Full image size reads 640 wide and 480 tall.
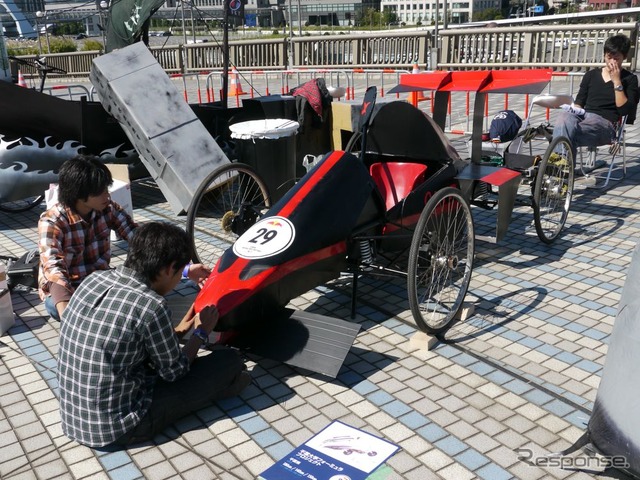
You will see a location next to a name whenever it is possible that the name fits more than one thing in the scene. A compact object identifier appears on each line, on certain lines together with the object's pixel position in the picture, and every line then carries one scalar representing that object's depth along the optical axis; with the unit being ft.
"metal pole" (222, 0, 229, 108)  27.40
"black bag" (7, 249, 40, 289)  18.44
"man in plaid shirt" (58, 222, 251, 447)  10.81
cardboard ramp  13.46
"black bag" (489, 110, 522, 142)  25.07
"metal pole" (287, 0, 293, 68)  82.87
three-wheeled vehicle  14.26
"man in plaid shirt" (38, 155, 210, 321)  14.66
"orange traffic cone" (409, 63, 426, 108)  35.86
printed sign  11.07
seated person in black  26.05
